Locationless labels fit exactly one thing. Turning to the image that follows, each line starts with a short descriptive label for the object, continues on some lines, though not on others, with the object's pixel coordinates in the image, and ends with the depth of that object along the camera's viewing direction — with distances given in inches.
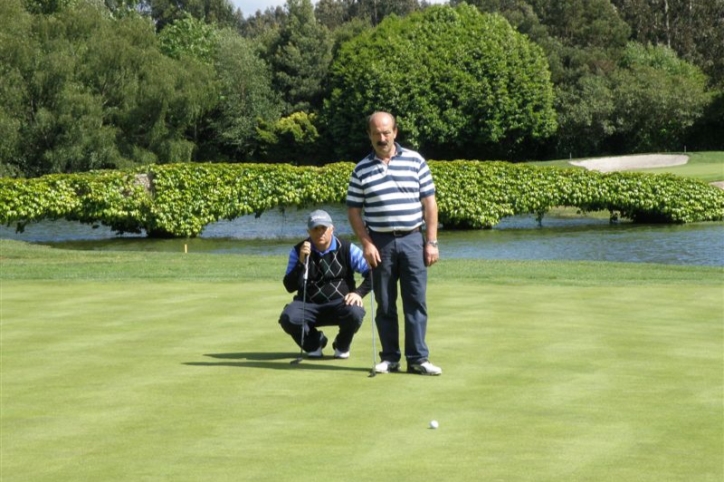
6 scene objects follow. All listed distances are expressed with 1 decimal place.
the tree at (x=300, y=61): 3159.5
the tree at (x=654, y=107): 2695.6
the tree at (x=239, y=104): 2992.1
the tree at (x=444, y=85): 2864.2
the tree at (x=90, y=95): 1932.8
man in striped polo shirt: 354.9
